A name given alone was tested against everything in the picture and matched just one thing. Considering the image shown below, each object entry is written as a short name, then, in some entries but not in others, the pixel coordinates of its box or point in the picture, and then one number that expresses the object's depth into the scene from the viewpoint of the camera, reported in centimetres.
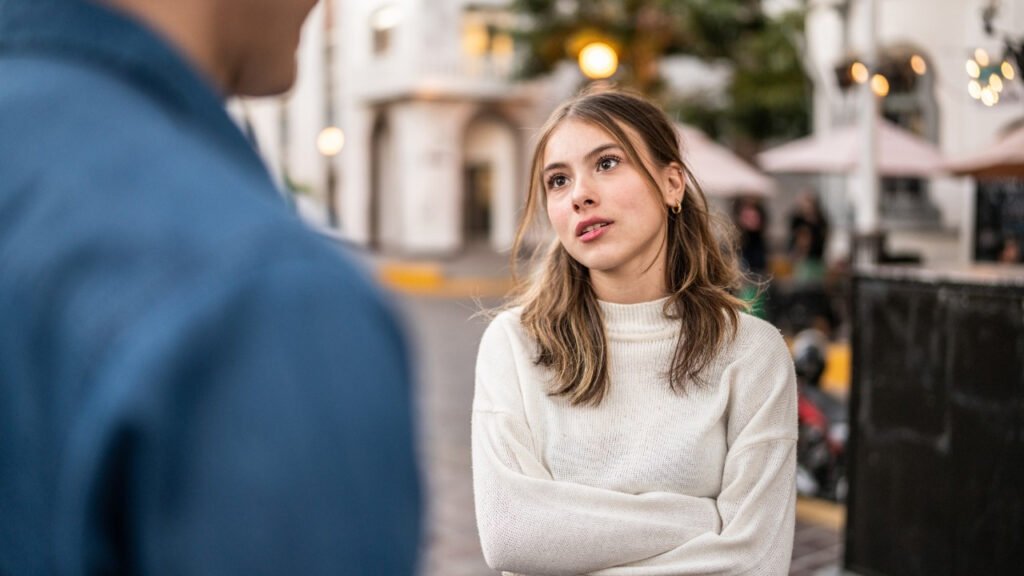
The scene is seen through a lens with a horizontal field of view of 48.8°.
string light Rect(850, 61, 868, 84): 884
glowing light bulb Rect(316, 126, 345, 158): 2077
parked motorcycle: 677
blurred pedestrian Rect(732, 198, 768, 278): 1526
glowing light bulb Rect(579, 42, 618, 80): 806
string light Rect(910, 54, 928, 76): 748
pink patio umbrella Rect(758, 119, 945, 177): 1226
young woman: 197
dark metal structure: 410
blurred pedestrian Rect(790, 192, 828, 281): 1448
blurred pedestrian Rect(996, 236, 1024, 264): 1035
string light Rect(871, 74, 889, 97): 796
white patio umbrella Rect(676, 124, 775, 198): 1512
